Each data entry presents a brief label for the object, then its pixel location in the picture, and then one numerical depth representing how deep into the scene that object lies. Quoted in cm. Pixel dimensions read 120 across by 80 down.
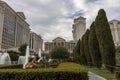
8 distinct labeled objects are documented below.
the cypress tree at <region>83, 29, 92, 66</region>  1521
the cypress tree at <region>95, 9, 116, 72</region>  876
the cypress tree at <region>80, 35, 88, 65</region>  1798
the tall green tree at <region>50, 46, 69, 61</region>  3018
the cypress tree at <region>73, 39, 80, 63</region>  2088
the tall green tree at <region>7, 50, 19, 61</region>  2214
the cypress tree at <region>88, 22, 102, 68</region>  1187
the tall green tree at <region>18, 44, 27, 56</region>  3602
